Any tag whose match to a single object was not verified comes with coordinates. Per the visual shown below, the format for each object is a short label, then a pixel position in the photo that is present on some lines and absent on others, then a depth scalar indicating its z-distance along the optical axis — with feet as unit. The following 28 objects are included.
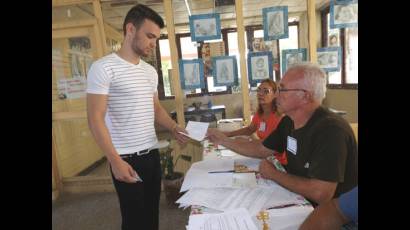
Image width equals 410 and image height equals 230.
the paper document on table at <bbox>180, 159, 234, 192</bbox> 4.17
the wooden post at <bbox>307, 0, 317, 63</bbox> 9.36
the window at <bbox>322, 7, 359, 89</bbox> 14.53
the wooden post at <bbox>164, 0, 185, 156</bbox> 9.61
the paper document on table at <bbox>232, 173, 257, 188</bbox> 4.09
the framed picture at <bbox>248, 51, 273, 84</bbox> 9.82
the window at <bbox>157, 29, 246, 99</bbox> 10.09
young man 4.34
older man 3.63
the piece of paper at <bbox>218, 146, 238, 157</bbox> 6.11
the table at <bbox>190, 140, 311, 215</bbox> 3.39
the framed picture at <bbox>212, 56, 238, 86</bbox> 9.90
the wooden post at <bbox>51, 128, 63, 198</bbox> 10.97
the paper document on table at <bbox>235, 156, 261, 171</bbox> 5.00
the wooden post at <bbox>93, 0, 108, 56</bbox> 10.06
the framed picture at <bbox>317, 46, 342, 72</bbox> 9.53
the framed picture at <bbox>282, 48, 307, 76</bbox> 9.74
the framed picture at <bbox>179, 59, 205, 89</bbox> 9.91
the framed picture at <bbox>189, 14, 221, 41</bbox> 9.45
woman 7.77
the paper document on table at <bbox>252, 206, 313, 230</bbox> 3.00
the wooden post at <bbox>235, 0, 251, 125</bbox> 9.46
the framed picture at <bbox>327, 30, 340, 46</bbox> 14.85
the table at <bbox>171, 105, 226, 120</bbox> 10.92
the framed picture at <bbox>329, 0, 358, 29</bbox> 8.98
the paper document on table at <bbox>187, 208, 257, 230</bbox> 2.98
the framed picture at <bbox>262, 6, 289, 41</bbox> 9.36
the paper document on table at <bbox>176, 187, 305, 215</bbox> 3.46
